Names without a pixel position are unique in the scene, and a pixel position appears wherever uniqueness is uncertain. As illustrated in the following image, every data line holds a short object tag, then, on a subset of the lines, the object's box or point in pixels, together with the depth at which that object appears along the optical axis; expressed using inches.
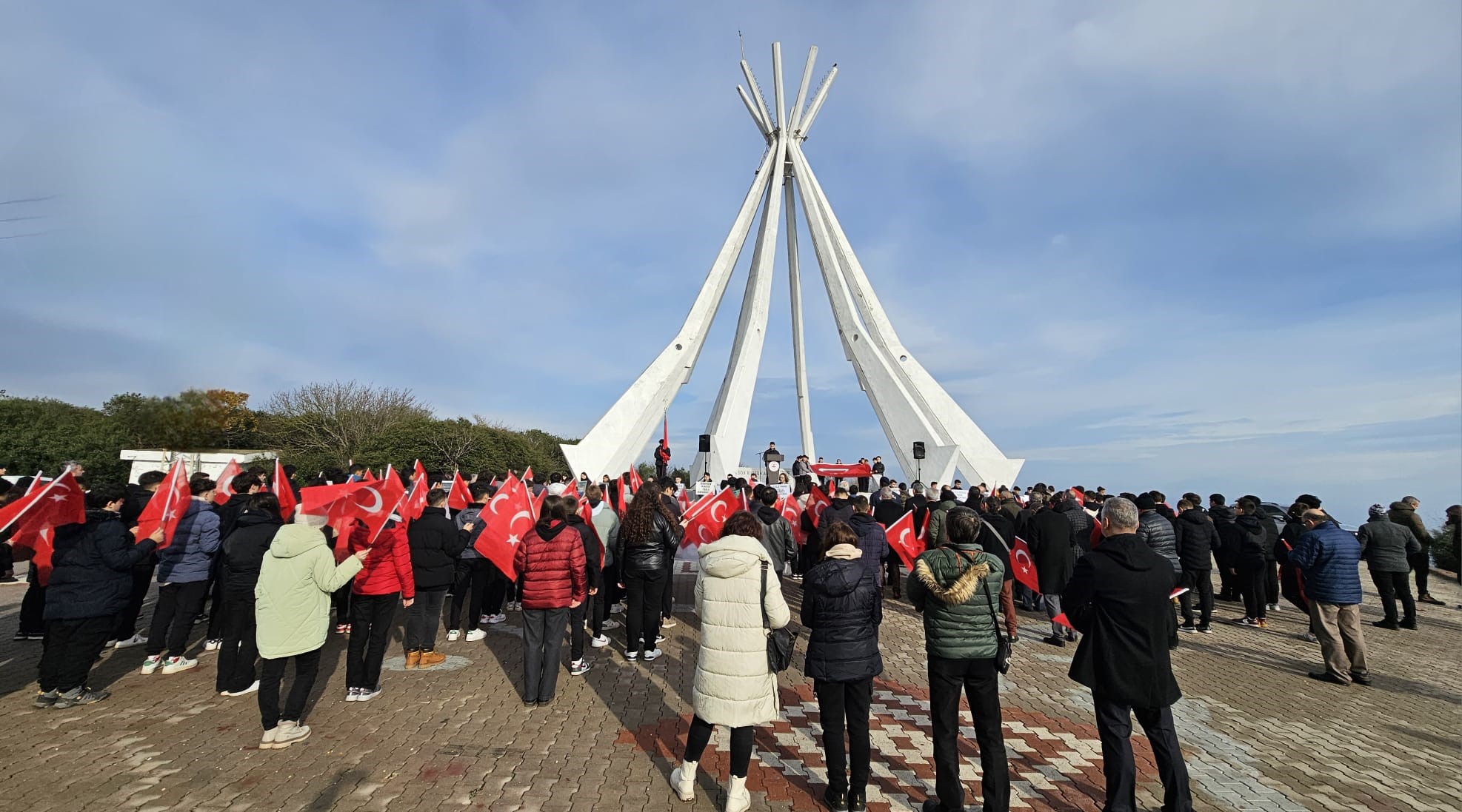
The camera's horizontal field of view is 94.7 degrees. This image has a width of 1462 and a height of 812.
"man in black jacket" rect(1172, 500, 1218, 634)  315.3
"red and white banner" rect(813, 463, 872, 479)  815.7
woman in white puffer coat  143.3
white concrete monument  927.0
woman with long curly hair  240.7
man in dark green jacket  141.3
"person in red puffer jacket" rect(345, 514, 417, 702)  210.2
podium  847.1
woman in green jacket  174.4
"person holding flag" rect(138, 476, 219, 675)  236.2
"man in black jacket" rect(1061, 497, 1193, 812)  138.0
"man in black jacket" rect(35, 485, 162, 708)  197.9
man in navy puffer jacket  249.4
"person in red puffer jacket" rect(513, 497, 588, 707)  208.8
